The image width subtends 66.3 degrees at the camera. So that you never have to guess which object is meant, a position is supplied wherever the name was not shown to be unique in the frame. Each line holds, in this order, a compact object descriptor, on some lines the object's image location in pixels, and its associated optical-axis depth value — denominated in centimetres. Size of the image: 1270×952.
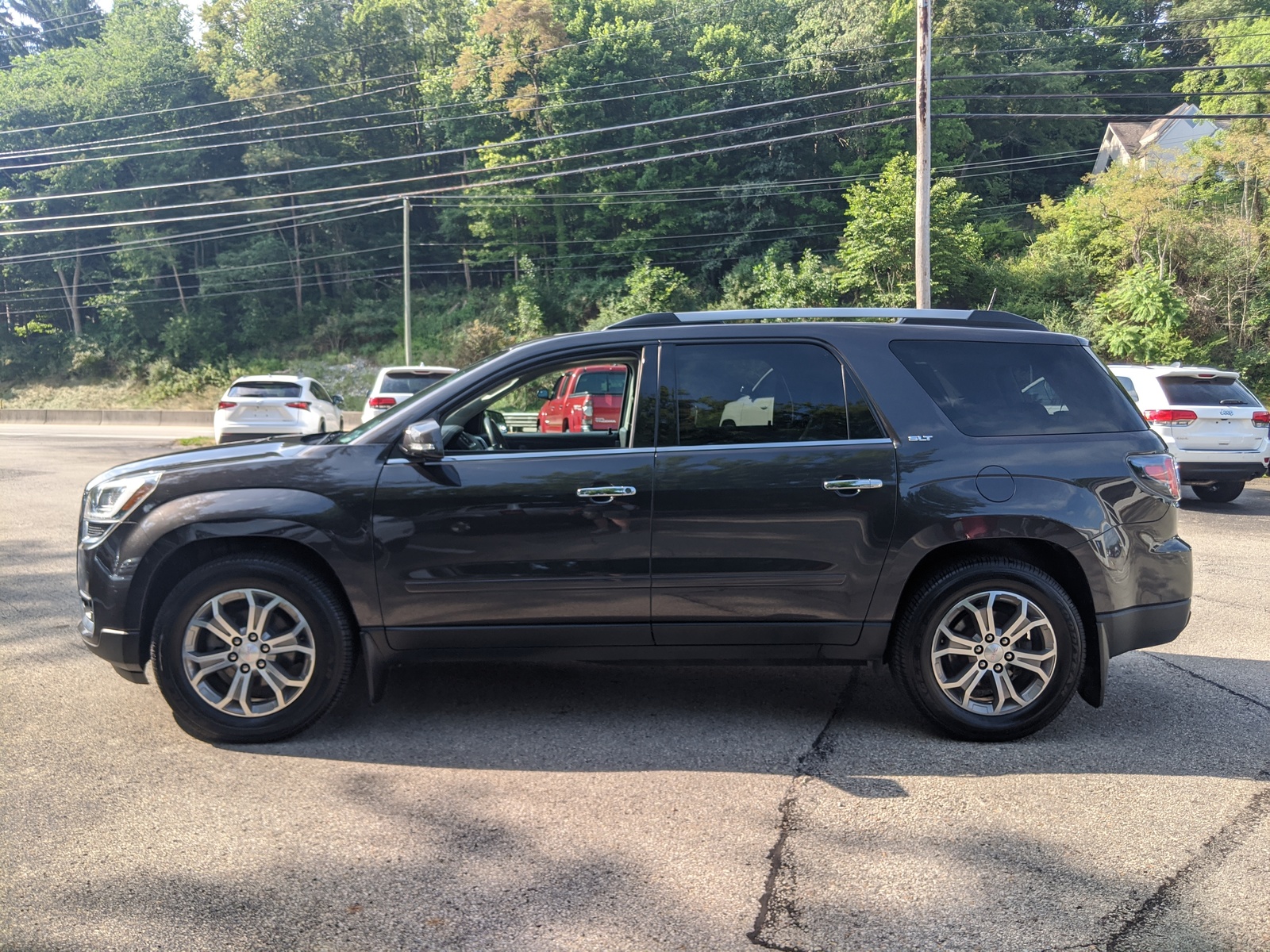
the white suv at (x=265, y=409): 1778
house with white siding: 4834
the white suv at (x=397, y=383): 1666
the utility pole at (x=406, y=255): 3381
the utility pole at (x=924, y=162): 1931
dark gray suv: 424
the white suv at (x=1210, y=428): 1209
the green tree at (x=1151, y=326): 2770
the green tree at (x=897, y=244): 3409
